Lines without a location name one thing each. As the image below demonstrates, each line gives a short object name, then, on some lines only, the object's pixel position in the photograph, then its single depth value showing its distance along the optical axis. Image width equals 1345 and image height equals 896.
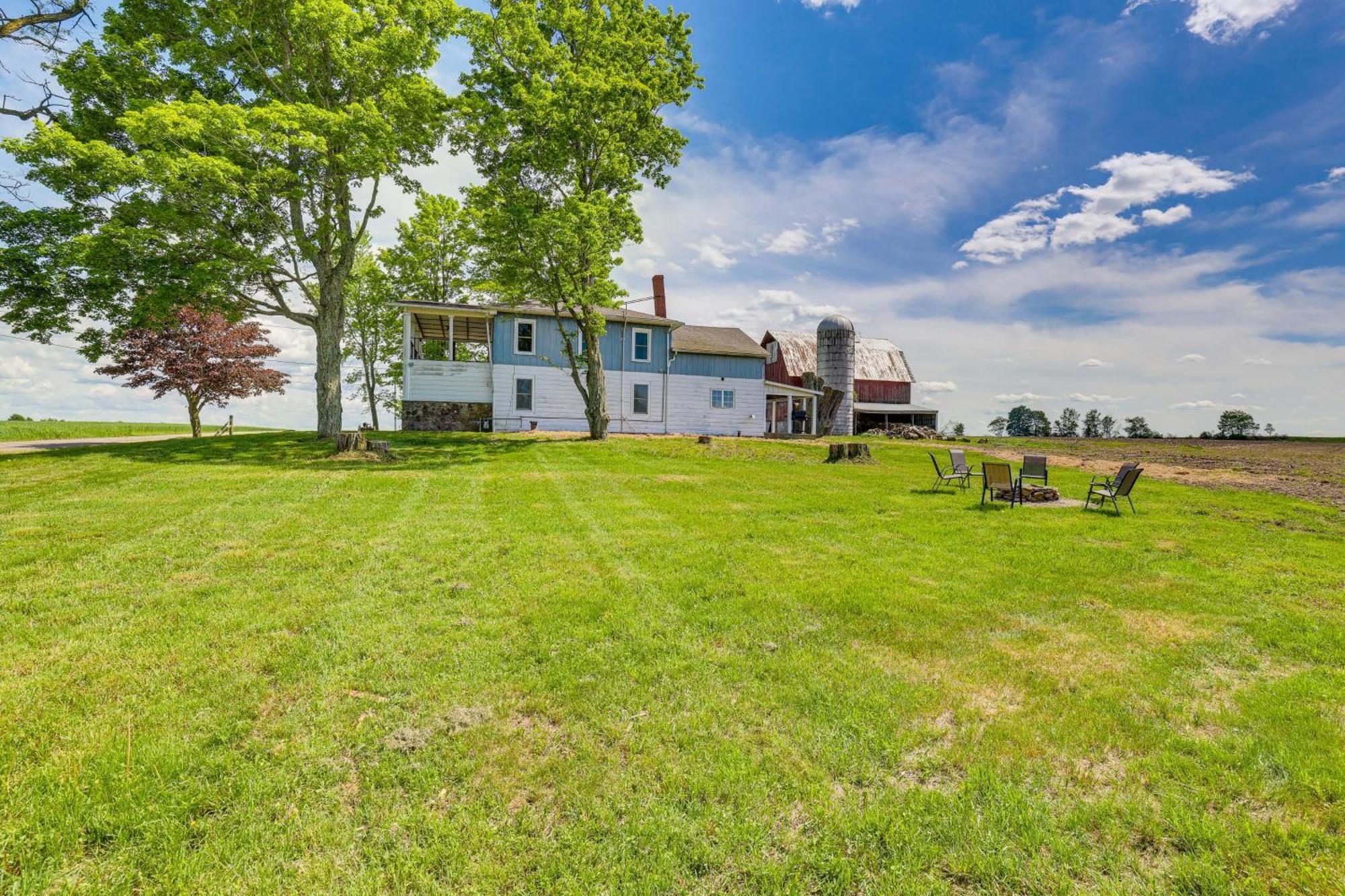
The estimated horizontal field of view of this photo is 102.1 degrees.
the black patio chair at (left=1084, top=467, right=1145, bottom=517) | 11.11
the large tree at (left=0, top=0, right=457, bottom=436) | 15.35
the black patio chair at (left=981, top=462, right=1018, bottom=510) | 11.82
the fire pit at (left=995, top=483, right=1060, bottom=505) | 12.33
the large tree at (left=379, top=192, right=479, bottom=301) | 33.59
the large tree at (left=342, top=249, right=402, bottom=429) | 34.84
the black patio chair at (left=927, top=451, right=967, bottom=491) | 14.08
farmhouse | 25.98
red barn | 42.16
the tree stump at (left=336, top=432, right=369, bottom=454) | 15.99
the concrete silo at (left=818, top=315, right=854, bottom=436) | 35.94
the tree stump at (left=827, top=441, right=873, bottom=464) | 19.50
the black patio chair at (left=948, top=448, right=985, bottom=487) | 14.21
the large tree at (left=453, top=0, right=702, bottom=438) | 19.28
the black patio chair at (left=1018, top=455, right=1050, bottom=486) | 13.02
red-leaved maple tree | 26.75
